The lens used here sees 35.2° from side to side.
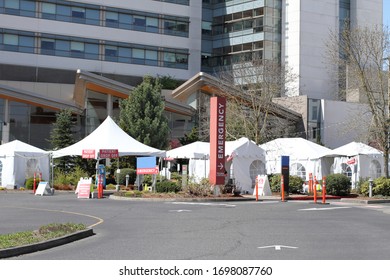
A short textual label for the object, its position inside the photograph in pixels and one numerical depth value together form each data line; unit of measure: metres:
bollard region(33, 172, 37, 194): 36.28
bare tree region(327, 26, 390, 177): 34.81
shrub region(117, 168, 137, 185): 42.03
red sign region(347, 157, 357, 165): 39.22
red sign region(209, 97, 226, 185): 30.83
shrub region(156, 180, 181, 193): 31.84
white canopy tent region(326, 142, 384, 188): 40.44
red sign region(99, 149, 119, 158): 35.09
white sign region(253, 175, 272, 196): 33.28
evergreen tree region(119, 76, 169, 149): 50.69
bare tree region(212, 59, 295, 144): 48.50
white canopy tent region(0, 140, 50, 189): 39.16
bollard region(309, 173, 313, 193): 35.12
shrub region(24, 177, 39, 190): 38.91
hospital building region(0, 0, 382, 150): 57.38
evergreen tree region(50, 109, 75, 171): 49.62
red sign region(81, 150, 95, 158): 35.69
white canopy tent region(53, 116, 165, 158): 36.75
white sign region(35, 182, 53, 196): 33.56
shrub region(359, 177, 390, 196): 32.69
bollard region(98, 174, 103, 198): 31.64
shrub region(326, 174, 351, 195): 34.69
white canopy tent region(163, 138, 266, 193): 35.22
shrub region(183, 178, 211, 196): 30.03
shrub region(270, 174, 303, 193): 35.88
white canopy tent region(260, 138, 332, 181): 42.81
